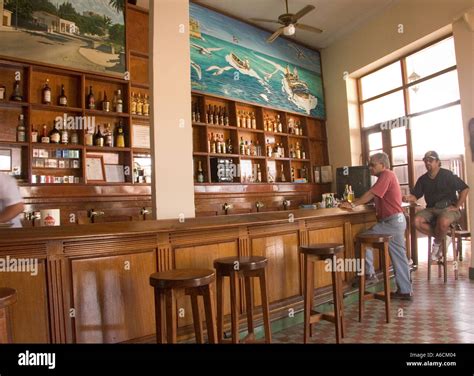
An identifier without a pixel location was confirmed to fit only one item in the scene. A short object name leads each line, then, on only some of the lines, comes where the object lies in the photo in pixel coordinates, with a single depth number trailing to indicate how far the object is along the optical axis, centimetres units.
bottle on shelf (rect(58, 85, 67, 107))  433
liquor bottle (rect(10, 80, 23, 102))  403
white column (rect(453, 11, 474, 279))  468
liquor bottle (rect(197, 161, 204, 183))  545
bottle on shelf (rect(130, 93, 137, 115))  485
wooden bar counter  206
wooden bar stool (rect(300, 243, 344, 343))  269
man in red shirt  363
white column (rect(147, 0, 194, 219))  305
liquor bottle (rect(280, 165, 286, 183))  677
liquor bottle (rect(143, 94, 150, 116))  498
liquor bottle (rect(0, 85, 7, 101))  398
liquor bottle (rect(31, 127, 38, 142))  412
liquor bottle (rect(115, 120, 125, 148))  471
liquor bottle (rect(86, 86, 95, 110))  456
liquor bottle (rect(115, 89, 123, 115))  473
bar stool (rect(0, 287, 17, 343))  156
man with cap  454
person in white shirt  263
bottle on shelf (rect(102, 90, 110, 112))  463
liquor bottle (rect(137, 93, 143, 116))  492
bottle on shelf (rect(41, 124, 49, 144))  416
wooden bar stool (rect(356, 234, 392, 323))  323
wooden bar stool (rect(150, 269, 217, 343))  187
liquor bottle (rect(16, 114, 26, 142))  406
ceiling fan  494
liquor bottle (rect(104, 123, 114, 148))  466
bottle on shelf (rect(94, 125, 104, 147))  455
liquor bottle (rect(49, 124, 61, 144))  423
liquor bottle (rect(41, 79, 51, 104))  422
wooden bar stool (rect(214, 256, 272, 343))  230
